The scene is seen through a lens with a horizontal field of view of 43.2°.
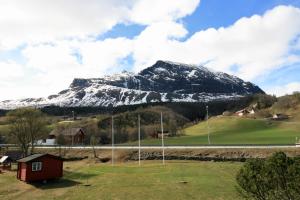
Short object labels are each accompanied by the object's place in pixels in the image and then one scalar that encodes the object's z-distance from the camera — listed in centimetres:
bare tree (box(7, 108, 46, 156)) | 7950
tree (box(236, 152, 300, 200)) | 1847
